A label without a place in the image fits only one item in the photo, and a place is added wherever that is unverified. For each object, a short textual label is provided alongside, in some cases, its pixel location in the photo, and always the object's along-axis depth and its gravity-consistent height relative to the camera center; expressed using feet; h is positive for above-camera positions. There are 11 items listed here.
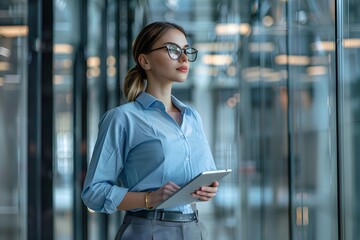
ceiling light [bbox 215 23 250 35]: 27.30 +4.68
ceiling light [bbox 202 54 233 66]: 36.63 +4.19
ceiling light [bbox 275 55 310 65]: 15.25 +1.56
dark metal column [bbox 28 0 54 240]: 11.76 +0.23
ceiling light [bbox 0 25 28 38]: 9.82 +1.51
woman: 6.14 -0.19
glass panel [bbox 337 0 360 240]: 8.78 +0.18
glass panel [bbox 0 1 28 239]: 9.75 +0.21
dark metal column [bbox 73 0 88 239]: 16.26 +0.18
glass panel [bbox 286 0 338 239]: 14.12 +0.19
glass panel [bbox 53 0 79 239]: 13.48 +0.41
